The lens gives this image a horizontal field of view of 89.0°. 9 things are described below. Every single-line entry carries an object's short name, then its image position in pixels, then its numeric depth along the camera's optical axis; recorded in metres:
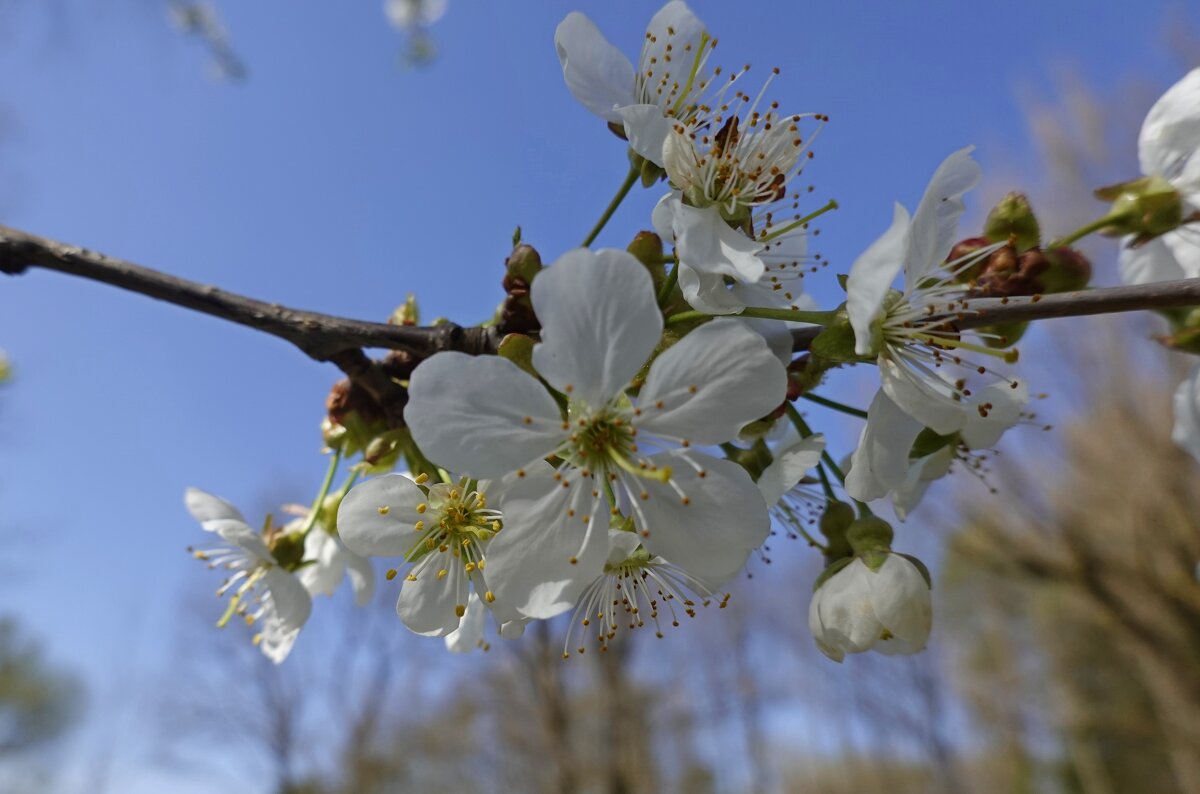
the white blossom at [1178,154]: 0.07
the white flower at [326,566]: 0.07
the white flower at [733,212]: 0.05
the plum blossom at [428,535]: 0.05
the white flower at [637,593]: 0.06
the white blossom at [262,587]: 0.07
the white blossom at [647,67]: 0.06
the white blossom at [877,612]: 0.05
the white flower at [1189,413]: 0.07
